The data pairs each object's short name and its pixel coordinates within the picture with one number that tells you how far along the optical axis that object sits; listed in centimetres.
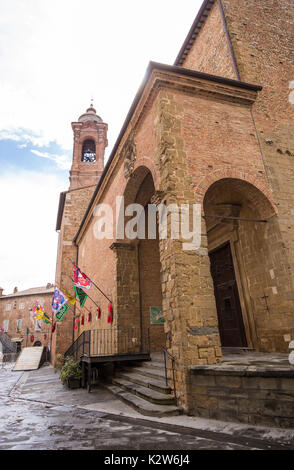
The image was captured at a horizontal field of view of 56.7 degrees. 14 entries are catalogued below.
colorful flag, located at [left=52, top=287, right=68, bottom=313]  1192
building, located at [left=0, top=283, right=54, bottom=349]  3338
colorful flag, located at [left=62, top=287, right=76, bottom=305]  1127
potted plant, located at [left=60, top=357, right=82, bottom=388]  864
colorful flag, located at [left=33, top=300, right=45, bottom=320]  1755
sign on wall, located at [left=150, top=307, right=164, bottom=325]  966
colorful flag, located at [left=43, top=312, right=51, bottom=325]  1819
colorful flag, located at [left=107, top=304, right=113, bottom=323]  927
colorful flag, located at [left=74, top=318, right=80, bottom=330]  1605
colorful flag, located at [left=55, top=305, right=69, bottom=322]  1274
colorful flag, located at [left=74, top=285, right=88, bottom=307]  963
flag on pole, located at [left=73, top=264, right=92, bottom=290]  936
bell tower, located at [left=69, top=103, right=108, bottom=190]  2300
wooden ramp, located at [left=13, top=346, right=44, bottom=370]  1822
